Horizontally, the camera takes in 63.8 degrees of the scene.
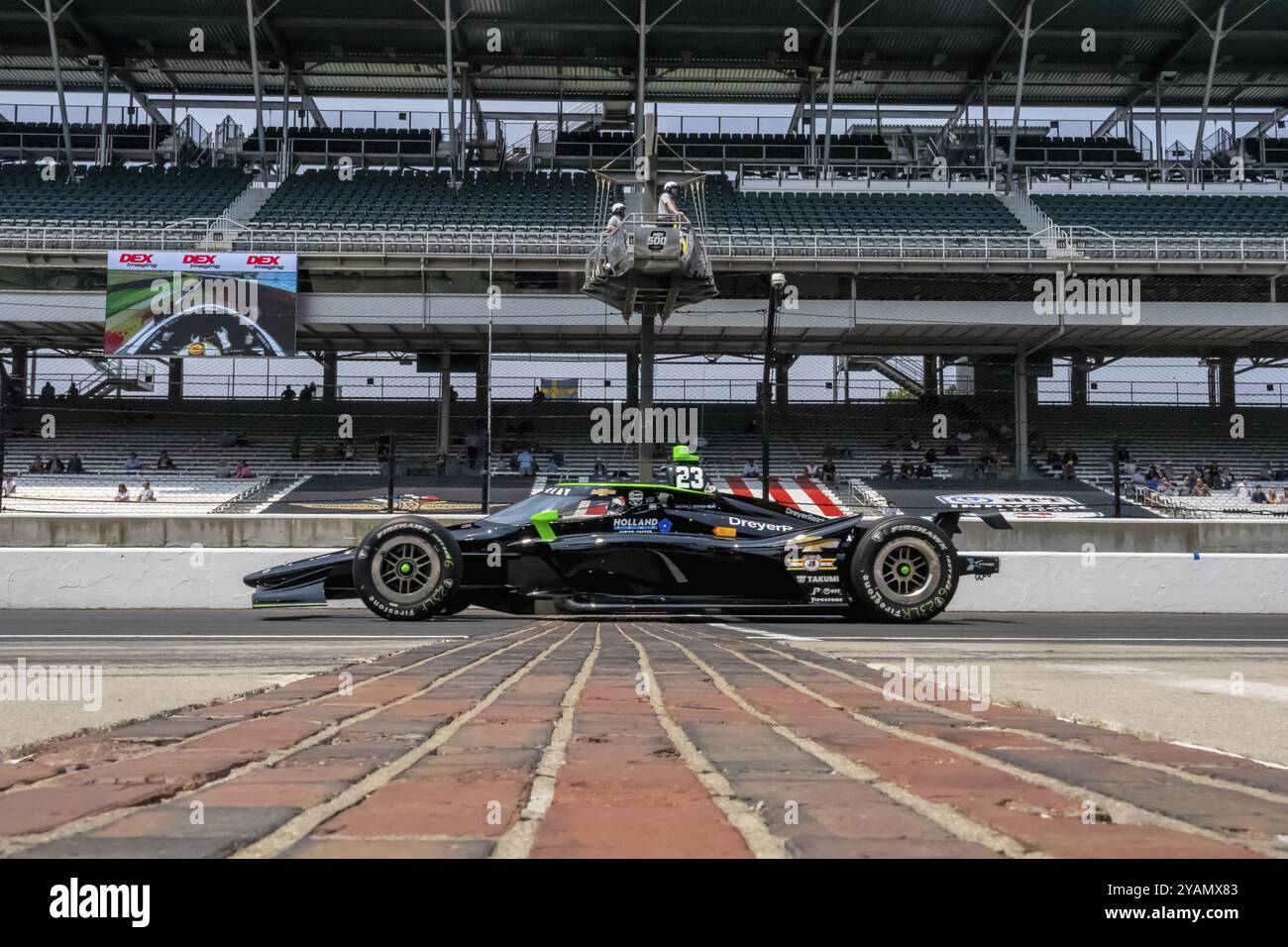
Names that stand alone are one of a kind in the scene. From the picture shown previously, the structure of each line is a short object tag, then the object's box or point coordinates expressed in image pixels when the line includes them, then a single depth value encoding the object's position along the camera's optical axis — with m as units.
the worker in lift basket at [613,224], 18.99
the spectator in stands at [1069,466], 23.58
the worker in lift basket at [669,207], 18.35
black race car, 8.30
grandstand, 25.52
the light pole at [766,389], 15.27
